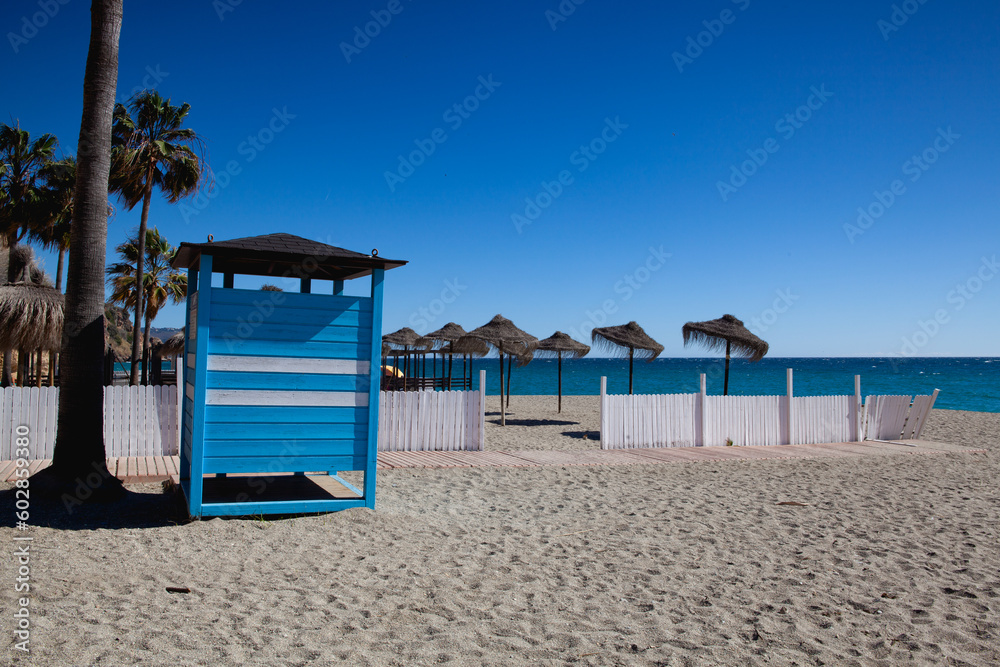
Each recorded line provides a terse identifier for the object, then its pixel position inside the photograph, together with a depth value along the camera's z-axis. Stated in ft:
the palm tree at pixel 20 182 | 55.21
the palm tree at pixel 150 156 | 47.75
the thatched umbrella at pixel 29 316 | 37.73
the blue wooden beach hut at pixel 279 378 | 17.88
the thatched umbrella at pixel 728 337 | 49.29
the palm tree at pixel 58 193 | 55.62
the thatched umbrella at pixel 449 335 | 68.26
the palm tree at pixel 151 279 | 71.72
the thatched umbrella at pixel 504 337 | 57.72
